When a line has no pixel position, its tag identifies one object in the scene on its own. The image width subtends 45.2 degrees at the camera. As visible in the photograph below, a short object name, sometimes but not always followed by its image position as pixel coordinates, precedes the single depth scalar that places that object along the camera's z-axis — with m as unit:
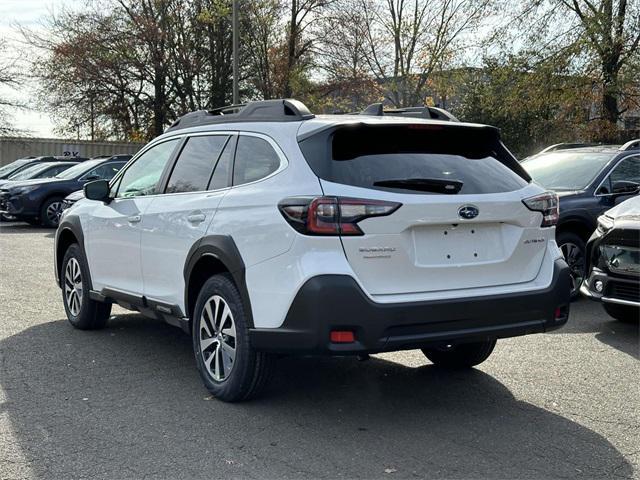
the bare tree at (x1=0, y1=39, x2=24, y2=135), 33.94
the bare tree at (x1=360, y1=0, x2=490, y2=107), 29.61
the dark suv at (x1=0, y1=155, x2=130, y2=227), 17.50
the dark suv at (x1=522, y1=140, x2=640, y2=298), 8.45
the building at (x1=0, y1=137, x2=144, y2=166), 34.22
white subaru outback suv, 4.03
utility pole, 24.19
